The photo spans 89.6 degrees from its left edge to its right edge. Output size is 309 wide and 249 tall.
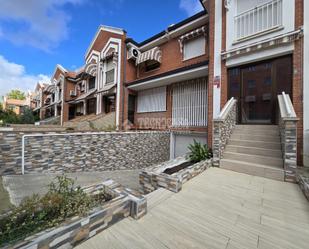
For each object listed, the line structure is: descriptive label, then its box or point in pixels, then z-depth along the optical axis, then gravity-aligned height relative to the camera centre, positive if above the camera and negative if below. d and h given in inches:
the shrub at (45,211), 81.9 -53.8
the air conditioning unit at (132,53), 526.3 +246.0
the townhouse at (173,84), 401.1 +125.5
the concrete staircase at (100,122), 519.2 +8.3
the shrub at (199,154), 250.5 -45.6
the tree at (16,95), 2132.4 +400.1
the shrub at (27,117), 918.6 +39.2
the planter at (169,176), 161.3 -58.8
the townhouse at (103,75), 535.8 +207.8
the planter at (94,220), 75.4 -56.4
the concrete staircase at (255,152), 198.5 -38.3
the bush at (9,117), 900.6 +39.5
